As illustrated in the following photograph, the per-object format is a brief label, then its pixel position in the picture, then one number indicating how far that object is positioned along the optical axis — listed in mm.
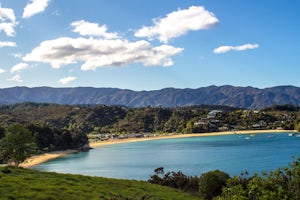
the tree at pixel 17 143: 58972
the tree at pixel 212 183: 32688
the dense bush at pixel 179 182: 40656
